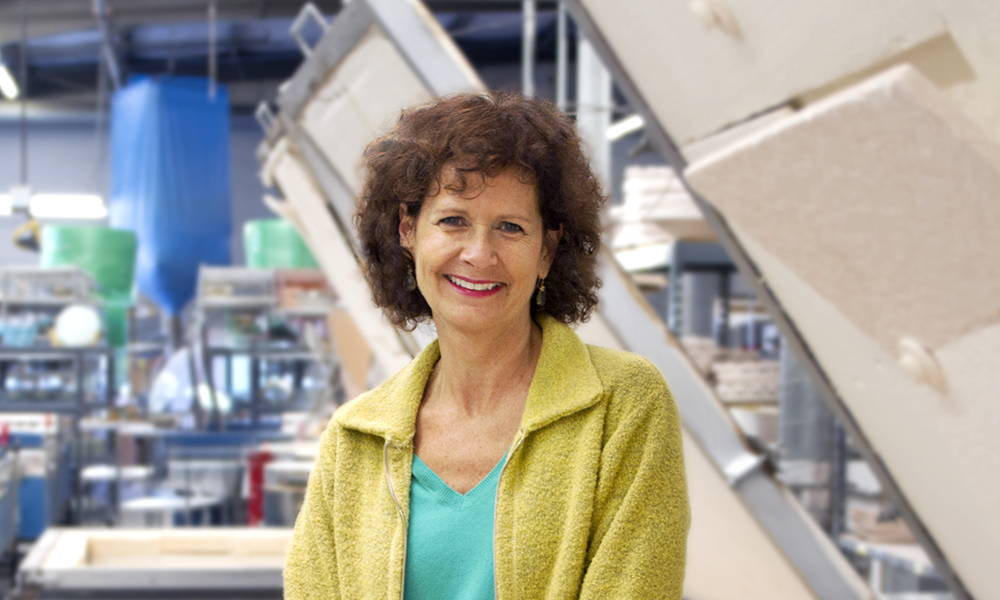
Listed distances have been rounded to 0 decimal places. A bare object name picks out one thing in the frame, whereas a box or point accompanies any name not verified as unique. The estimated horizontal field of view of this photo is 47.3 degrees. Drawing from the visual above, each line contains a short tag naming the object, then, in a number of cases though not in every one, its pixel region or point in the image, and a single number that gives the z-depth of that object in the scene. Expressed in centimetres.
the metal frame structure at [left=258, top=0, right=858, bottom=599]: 230
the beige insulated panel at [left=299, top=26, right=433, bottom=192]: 284
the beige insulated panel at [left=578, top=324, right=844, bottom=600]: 235
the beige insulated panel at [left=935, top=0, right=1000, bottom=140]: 117
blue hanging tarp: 1183
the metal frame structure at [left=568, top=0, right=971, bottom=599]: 187
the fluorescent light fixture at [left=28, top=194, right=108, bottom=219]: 1675
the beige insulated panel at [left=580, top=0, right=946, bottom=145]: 135
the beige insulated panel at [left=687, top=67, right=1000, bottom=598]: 103
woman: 135
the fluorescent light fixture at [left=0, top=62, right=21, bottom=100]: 877
